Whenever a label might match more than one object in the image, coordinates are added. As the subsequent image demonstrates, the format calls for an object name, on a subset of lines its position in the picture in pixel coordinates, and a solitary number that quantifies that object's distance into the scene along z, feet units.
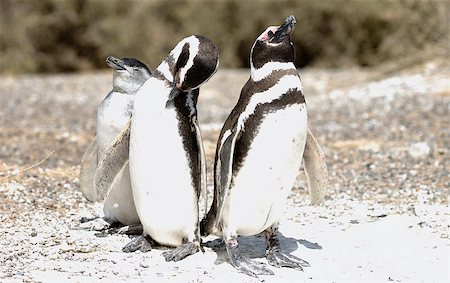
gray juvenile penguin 32.04
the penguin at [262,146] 28.30
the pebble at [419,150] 52.06
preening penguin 28.53
